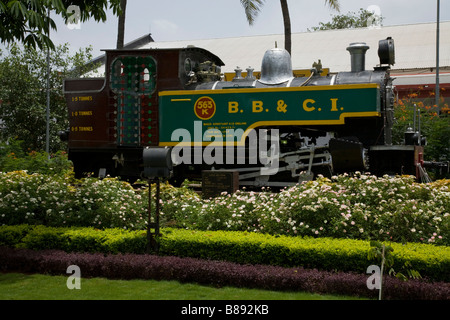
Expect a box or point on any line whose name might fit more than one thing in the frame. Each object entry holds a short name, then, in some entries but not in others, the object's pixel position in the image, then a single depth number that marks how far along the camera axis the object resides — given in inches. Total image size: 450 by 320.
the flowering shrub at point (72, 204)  342.0
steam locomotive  445.4
